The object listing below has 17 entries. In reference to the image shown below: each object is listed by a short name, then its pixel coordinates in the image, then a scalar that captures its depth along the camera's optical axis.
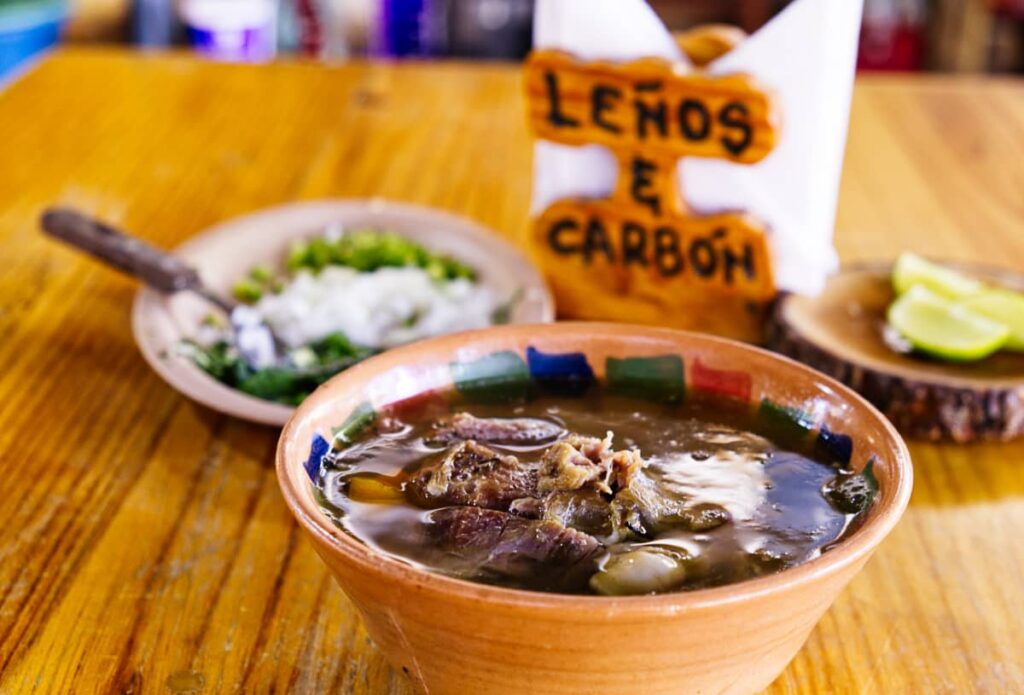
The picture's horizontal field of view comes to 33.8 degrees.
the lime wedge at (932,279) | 0.70
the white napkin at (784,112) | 0.66
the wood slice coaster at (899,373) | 0.64
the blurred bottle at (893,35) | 1.79
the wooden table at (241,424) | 0.55
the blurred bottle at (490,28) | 1.81
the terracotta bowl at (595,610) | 0.46
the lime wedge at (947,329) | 0.66
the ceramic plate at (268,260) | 0.65
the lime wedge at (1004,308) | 0.67
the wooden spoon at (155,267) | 0.69
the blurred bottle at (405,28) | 1.61
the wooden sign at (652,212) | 0.68
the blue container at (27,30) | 1.35
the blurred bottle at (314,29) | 1.57
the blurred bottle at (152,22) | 1.68
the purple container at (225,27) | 1.46
